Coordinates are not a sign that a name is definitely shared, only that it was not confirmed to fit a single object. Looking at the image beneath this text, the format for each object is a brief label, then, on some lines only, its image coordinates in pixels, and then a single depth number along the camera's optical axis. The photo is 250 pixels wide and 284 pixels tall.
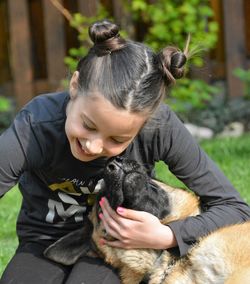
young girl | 2.94
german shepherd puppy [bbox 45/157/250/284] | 3.02
